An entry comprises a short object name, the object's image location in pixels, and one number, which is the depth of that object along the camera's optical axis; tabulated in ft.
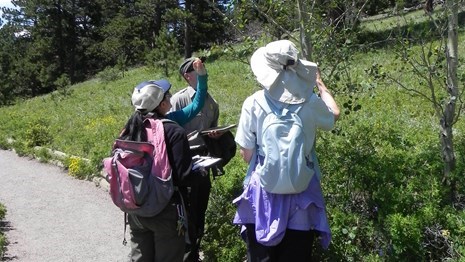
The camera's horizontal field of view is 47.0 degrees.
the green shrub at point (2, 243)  17.44
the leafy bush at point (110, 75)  97.86
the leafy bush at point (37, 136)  40.40
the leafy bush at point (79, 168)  29.82
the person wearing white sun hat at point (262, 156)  9.30
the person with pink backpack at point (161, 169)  11.16
